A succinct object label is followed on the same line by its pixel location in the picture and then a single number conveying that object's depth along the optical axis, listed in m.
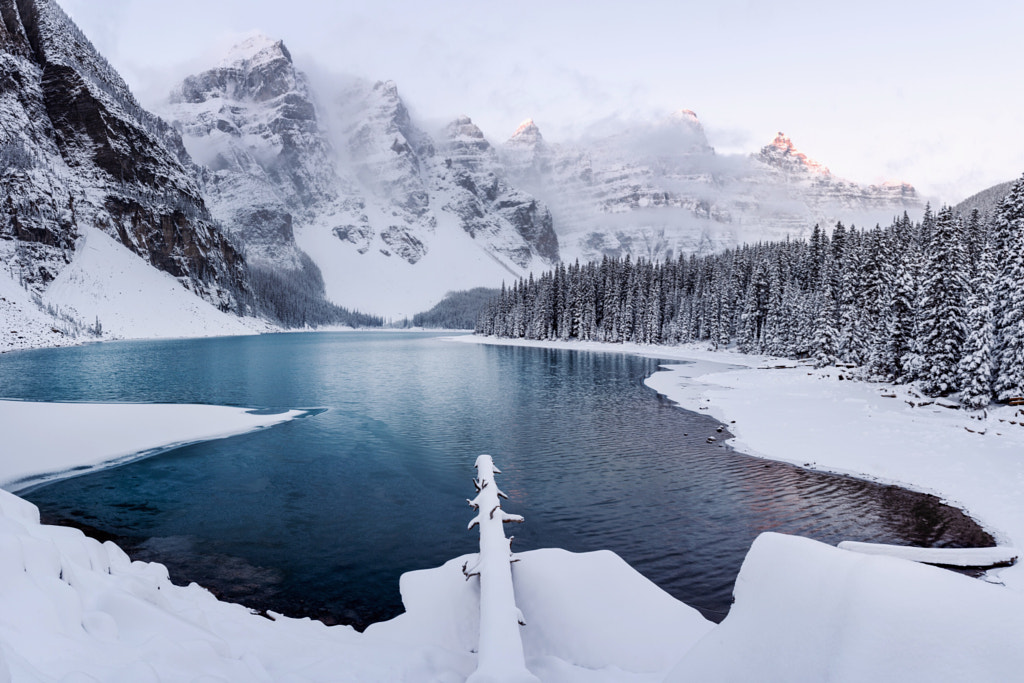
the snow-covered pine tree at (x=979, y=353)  31.25
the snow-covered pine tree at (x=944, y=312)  35.44
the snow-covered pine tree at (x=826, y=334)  57.22
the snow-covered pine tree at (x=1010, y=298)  30.67
